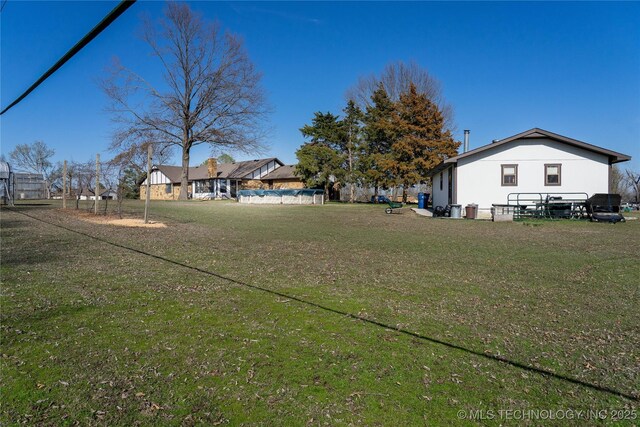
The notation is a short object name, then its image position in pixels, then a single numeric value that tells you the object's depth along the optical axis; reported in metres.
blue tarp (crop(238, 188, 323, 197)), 35.16
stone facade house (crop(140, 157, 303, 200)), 50.16
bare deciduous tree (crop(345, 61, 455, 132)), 42.03
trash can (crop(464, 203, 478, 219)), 19.73
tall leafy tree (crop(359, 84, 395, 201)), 36.16
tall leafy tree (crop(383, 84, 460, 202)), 34.75
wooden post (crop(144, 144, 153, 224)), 13.88
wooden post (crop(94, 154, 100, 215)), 16.52
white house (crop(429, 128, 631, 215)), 20.11
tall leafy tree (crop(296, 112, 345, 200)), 38.41
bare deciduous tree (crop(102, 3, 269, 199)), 38.16
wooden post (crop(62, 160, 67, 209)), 19.80
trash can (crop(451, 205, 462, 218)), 20.08
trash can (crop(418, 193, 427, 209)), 27.97
